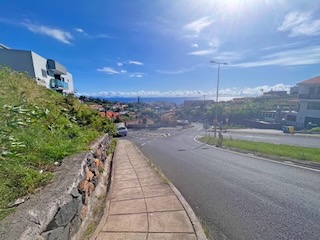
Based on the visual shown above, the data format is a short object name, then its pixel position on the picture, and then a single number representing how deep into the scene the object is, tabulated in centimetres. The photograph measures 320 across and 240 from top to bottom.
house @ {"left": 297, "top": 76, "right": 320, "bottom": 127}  3542
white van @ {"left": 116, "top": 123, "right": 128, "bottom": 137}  2833
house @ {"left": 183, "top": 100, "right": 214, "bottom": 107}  11200
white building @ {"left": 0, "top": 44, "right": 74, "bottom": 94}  2734
